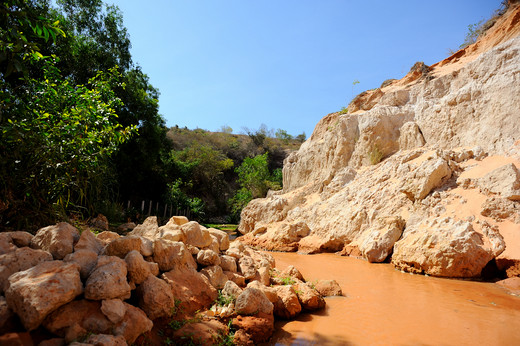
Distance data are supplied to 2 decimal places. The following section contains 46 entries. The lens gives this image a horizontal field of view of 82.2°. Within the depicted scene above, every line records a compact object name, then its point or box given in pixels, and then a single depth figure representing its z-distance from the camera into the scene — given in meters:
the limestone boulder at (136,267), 2.94
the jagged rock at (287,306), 3.71
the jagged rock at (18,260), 2.35
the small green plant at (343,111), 16.07
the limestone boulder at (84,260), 2.68
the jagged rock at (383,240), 7.45
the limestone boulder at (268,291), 3.68
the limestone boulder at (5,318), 2.04
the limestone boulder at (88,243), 3.00
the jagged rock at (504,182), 6.38
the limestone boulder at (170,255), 3.54
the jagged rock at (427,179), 7.95
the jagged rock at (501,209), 6.14
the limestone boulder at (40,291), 2.09
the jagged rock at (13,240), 2.63
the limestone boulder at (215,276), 3.92
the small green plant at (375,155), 12.03
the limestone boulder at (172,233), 4.26
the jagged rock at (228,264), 4.48
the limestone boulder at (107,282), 2.46
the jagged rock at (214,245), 4.71
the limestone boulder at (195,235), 4.51
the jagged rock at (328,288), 4.73
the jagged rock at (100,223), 6.83
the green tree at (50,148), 3.49
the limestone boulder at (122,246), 3.19
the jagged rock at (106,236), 3.70
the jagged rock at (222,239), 5.27
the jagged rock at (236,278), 4.25
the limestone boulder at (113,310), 2.39
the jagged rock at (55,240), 2.84
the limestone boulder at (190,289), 3.29
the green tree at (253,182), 21.75
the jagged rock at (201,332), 2.71
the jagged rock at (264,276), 4.59
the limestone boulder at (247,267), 4.57
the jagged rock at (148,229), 4.65
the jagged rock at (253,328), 3.02
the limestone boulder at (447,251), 5.63
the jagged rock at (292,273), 5.17
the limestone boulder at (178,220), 4.99
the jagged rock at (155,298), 2.83
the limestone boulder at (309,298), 3.96
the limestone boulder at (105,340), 2.05
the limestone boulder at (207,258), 4.15
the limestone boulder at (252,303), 3.27
